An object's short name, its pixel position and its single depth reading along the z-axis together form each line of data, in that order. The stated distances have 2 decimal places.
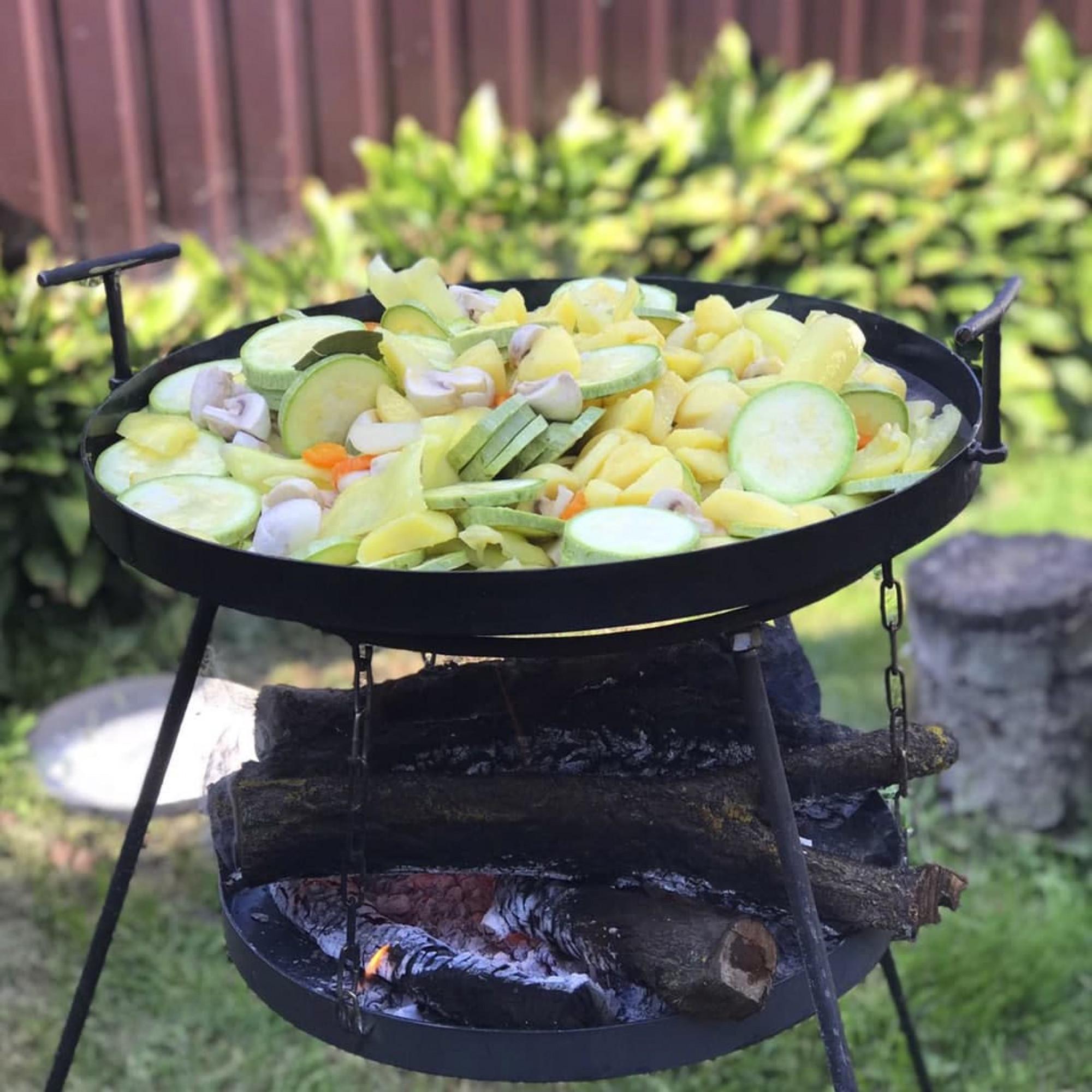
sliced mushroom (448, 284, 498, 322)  2.39
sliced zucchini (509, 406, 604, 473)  1.83
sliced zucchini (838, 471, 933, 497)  1.78
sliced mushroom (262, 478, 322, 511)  1.79
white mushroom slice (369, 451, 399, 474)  1.81
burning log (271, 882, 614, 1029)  1.85
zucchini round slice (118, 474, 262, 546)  1.75
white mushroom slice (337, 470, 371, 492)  1.82
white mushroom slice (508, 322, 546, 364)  2.00
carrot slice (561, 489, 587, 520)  1.74
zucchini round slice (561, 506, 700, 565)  1.57
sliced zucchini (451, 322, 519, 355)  2.07
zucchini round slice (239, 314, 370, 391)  2.05
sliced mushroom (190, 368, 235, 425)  2.06
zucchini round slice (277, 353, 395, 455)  1.94
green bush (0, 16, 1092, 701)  5.05
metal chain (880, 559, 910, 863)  1.93
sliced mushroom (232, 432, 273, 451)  1.98
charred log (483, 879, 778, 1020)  1.82
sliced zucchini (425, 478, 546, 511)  1.67
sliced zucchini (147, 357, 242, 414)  2.17
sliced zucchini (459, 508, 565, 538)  1.64
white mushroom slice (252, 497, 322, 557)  1.71
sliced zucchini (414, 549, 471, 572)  1.63
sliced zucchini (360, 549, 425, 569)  1.63
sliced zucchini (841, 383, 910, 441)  1.99
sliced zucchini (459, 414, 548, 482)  1.79
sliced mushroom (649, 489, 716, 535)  1.73
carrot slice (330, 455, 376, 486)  1.87
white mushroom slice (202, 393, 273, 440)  1.99
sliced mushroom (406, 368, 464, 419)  1.90
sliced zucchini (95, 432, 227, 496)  1.95
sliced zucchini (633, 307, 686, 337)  2.30
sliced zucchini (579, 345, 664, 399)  1.90
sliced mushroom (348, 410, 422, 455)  1.89
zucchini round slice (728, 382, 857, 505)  1.82
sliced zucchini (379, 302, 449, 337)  2.22
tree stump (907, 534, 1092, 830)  3.57
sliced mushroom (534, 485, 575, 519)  1.75
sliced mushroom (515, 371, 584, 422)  1.84
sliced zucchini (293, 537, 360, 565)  1.66
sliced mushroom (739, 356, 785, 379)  2.09
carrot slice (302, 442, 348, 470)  1.91
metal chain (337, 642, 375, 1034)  1.75
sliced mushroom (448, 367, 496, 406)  1.92
